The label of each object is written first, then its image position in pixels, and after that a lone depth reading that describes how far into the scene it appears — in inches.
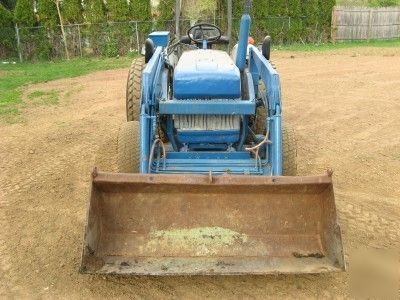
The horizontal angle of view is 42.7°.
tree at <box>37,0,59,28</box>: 633.6
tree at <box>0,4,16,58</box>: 629.3
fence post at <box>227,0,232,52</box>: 251.4
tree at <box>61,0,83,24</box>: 638.5
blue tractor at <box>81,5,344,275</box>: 137.3
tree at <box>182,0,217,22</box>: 674.2
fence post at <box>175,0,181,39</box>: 258.2
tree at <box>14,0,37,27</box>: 629.6
